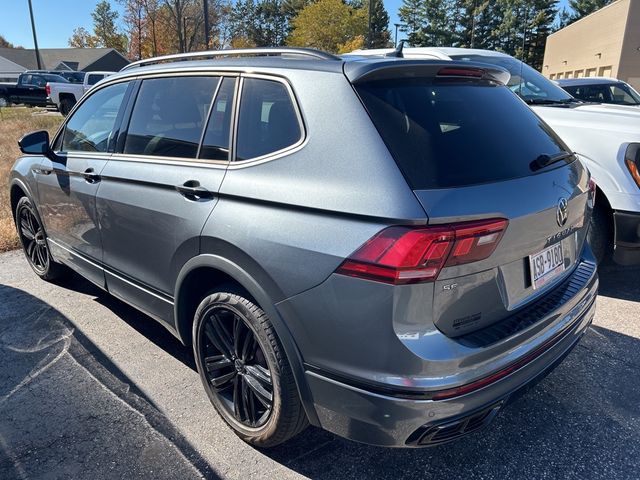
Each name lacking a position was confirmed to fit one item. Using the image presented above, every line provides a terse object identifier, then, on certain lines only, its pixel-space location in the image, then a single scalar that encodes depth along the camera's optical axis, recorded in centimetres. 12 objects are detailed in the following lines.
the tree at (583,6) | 5772
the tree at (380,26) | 7244
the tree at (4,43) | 9831
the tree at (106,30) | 7394
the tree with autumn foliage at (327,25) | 5297
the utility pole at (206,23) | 2977
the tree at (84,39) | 7800
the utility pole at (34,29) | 4477
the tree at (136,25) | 5152
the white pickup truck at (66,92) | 2138
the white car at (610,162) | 379
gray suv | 183
